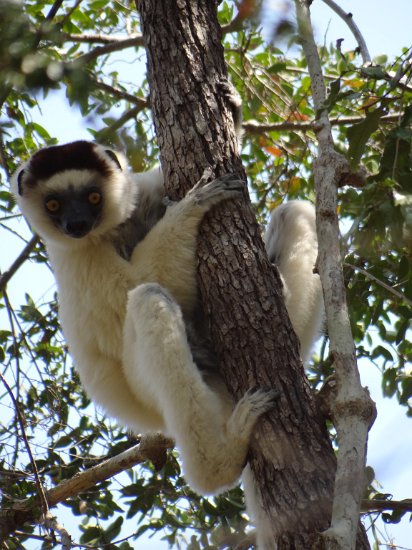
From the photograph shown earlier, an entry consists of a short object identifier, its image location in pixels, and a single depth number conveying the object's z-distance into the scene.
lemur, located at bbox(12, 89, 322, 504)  7.88
